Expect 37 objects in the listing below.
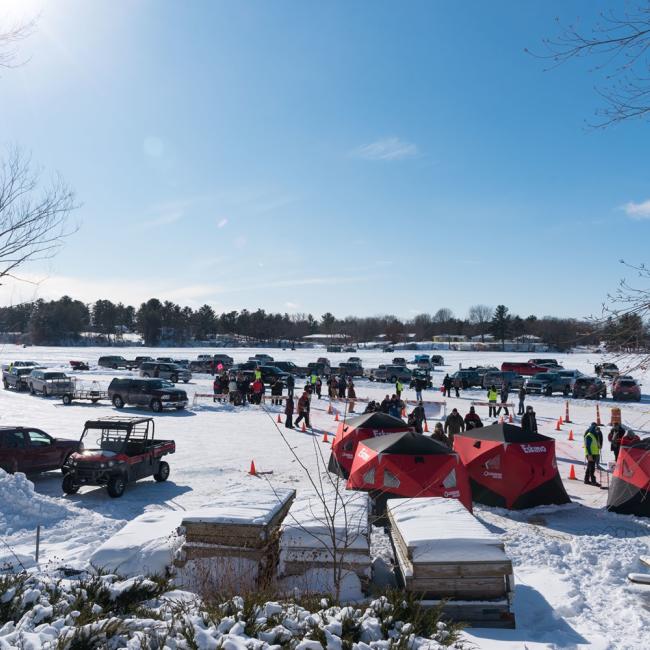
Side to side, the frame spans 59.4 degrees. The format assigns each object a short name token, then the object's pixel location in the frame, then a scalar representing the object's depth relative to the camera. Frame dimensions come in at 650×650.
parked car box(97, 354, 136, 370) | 56.56
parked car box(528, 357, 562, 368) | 53.61
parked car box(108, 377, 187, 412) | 27.53
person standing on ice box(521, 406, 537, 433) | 19.06
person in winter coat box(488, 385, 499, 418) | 25.92
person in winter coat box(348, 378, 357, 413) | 27.86
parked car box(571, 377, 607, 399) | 33.25
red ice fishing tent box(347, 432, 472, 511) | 11.11
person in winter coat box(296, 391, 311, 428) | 22.16
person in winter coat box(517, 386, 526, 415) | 26.83
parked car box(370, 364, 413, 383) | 44.03
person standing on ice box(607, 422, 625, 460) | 15.99
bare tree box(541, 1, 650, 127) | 4.97
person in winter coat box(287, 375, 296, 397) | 23.89
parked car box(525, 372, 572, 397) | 35.81
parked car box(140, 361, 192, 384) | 42.16
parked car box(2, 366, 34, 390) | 36.47
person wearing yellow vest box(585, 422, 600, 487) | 13.99
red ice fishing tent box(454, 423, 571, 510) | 12.23
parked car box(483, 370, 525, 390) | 37.04
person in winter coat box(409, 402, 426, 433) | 19.62
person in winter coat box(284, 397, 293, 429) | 22.44
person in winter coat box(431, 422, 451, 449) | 14.55
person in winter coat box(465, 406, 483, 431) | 17.45
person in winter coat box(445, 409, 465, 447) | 17.02
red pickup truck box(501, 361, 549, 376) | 51.29
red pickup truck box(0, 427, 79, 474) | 13.04
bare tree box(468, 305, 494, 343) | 150.12
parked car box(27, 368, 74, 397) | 32.09
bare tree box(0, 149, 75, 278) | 11.38
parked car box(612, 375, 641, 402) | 31.66
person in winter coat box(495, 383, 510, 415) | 27.49
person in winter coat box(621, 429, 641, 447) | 12.89
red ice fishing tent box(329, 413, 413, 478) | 14.76
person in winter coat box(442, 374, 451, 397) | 34.44
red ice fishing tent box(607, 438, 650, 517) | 11.31
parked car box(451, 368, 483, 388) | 39.16
